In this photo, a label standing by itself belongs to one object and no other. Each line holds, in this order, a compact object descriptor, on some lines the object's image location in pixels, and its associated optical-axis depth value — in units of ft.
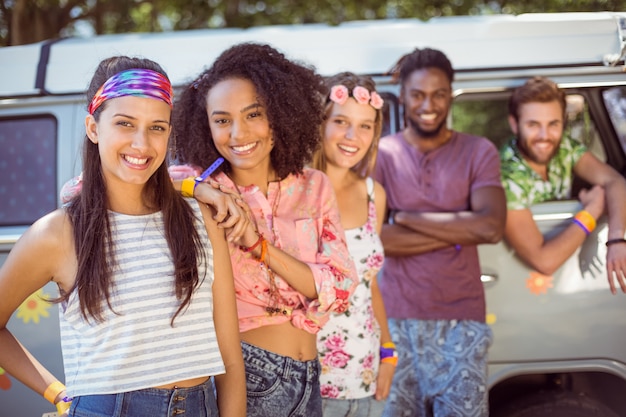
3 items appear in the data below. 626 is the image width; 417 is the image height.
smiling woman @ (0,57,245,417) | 6.72
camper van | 11.55
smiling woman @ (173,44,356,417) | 8.11
